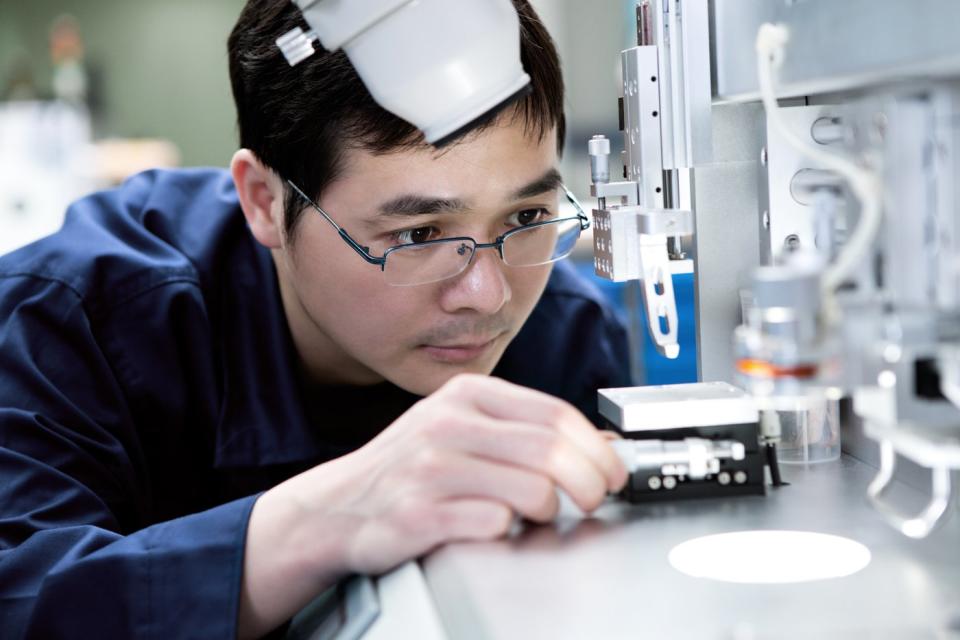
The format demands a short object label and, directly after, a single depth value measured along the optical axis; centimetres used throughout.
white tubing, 63
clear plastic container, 108
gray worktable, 68
